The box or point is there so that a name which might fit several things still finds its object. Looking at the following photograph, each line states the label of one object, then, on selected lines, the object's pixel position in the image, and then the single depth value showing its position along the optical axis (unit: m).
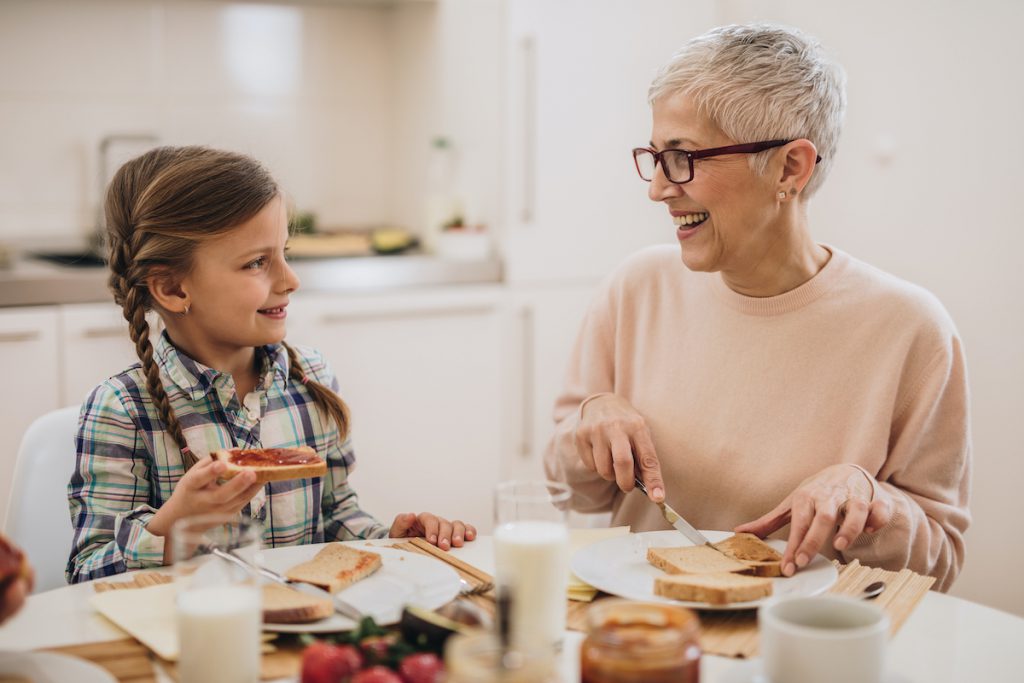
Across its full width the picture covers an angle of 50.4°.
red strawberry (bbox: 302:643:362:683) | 0.86
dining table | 1.00
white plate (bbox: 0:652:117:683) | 0.93
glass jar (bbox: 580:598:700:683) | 0.79
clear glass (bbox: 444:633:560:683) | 0.72
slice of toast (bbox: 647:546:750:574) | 1.20
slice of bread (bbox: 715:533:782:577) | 1.21
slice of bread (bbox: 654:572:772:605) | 1.10
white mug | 0.86
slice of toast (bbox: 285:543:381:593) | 1.14
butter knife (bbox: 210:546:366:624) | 1.05
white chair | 1.48
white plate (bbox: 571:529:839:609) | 1.16
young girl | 1.39
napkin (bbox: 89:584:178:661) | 1.02
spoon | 1.13
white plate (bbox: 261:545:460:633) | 1.06
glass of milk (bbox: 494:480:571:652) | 1.00
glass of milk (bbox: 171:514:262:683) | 0.90
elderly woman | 1.50
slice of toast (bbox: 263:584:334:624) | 1.04
